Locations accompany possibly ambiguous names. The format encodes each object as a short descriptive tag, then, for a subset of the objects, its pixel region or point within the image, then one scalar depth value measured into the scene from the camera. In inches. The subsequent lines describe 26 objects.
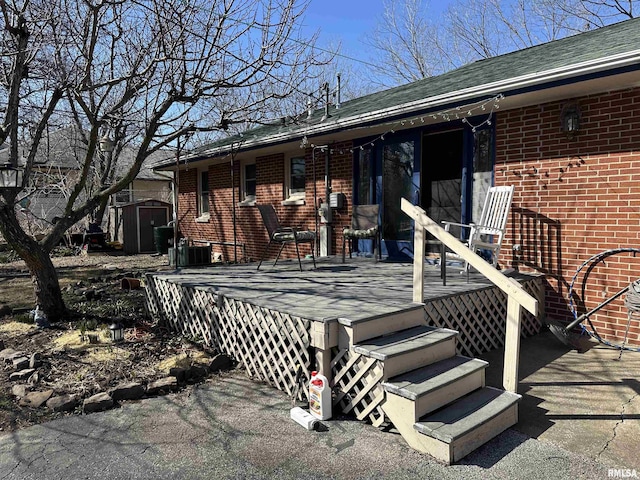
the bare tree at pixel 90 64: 193.5
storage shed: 568.7
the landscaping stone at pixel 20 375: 144.9
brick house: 179.5
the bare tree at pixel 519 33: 539.5
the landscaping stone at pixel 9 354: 160.0
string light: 202.5
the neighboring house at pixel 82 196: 413.9
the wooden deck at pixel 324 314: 127.1
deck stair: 104.3
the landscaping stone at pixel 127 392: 134.0
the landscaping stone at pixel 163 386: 138.9
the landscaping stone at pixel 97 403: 126.3
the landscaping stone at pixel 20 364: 152.0
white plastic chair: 198.4
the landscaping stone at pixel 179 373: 146.9
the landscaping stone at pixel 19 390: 132.6
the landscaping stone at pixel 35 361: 152.6
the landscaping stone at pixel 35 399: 127.6
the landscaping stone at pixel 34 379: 140.8
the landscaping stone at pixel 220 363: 157.9
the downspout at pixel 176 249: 287.3
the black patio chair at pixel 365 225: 253.0
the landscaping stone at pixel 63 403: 125.8
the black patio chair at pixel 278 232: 233.6
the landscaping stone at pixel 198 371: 150.5
